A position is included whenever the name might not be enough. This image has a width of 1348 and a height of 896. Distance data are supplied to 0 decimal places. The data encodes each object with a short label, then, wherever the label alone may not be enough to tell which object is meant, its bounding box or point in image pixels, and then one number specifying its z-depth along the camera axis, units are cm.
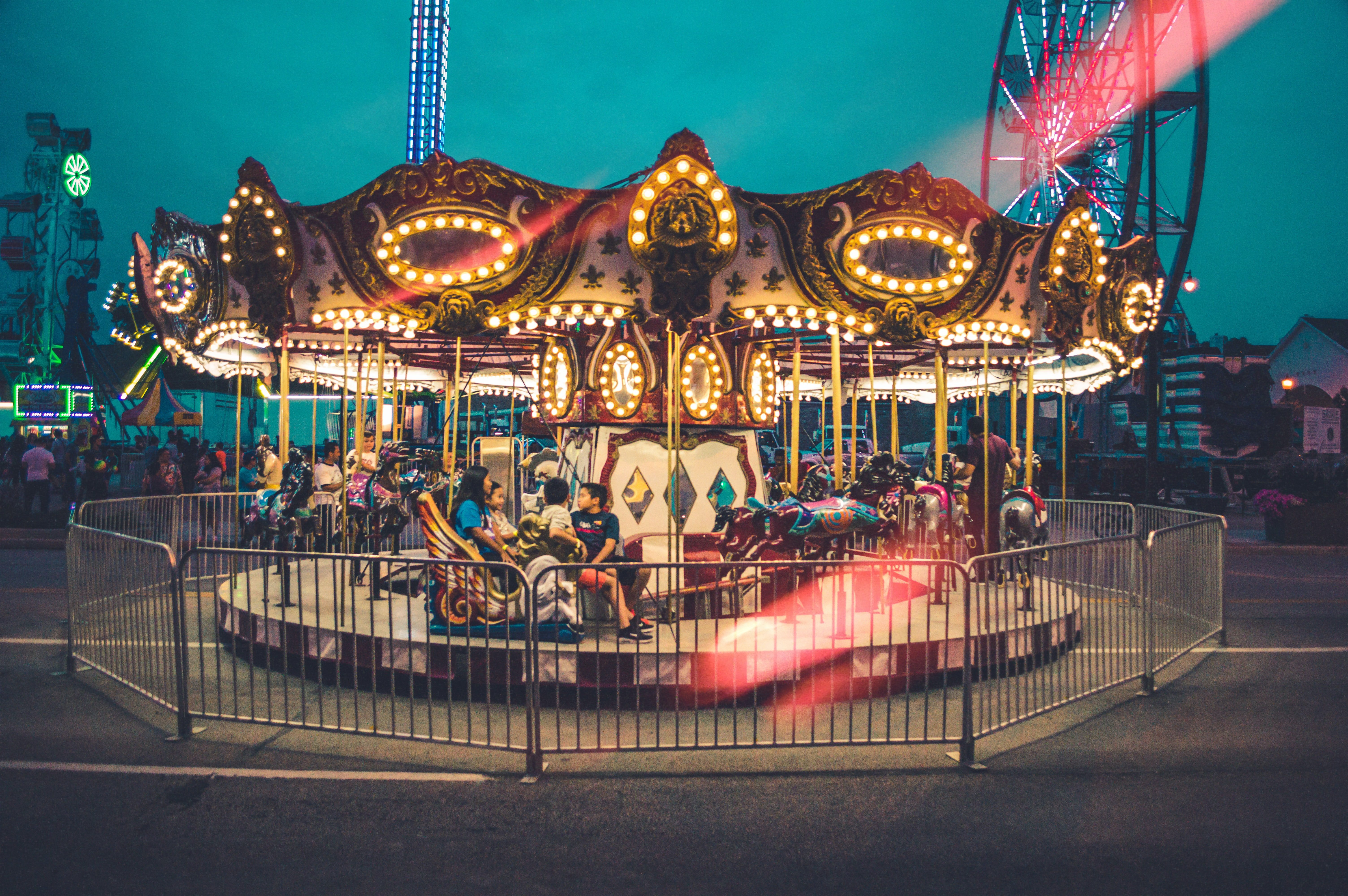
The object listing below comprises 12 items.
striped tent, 2408
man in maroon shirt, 839
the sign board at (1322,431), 1420
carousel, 604
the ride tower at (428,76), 3209
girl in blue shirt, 603
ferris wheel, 1764
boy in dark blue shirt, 607
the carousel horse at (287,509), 776
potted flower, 1364
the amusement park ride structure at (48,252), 3638
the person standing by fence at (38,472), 1487
